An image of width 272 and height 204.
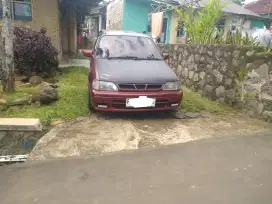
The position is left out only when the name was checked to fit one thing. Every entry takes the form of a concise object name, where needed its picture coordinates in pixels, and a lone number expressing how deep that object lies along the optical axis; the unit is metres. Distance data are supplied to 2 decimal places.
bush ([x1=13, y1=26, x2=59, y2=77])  7.02
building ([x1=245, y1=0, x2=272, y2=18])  21.87
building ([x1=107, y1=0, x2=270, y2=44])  16.06
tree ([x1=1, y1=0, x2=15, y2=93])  4.76
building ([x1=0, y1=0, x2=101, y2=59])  8.77
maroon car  4.07
